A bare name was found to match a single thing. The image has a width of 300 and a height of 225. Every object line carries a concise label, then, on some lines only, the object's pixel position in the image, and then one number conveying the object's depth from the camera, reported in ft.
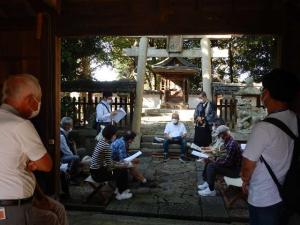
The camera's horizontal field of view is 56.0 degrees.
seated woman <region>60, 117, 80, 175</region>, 17.08
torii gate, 31.12
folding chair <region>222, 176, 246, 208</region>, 15.39
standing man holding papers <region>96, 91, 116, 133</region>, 22.39
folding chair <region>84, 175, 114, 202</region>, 15.78
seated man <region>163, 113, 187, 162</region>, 26.63
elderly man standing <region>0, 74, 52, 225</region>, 5.72
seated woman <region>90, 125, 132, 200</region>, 15.50
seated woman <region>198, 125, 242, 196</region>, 15.95
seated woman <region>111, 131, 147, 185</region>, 17.53
